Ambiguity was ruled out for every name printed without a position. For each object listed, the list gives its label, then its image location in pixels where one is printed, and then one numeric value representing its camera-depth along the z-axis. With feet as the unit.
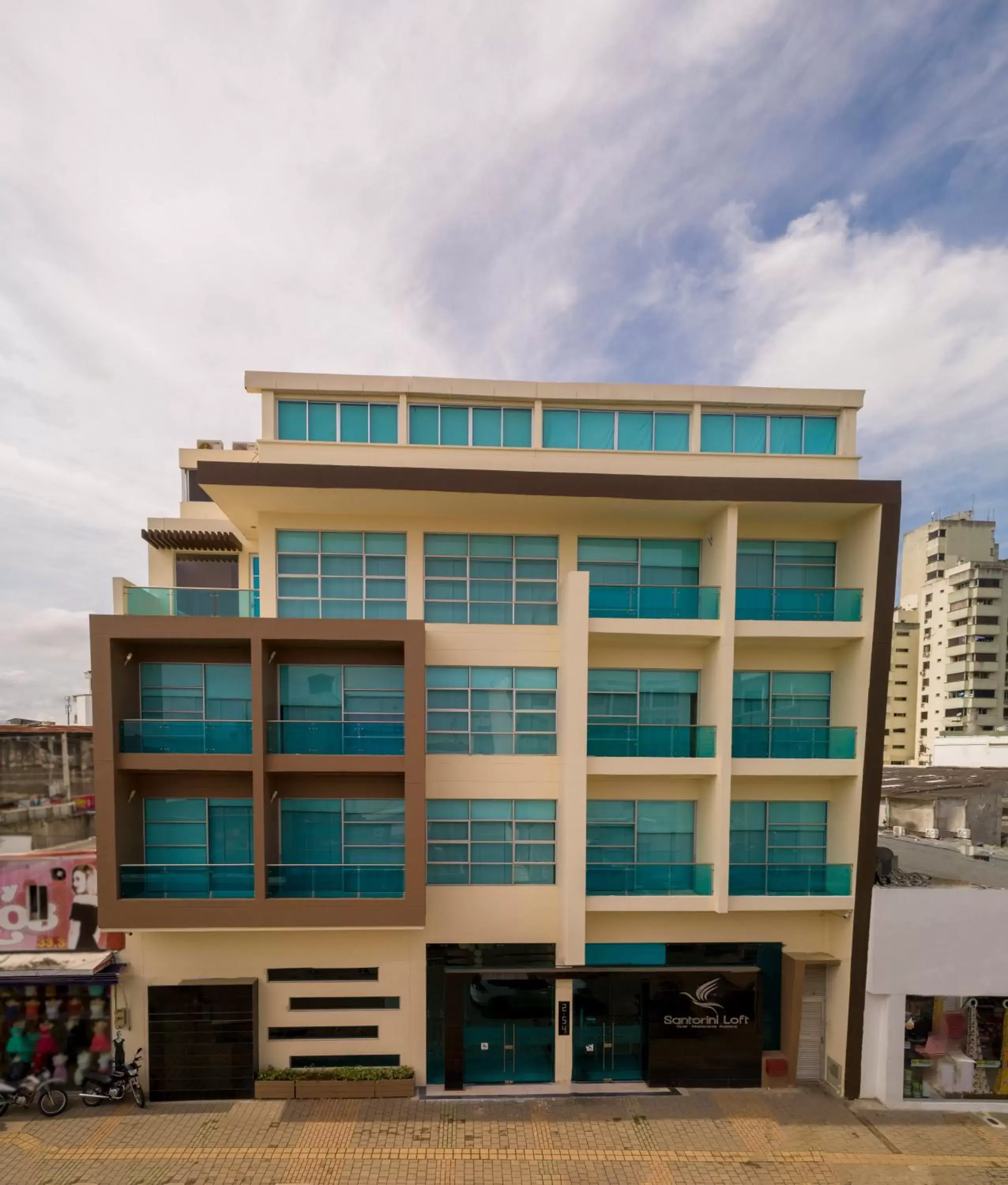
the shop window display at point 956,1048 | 41.27
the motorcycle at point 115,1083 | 39.60
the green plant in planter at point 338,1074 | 40.45
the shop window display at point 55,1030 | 40.60
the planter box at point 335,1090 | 40.22
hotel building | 39.86
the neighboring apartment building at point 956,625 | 205.26
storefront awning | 39.68
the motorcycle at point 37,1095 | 38.75
